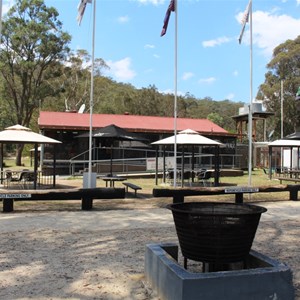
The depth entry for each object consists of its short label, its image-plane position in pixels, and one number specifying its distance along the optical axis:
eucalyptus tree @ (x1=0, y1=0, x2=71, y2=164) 33.09
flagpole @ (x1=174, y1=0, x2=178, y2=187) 13.72
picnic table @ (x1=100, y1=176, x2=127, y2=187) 14.07
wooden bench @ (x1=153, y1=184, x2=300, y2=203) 10.56
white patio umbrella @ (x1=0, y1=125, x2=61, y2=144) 13.97
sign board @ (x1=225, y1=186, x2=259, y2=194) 11.09
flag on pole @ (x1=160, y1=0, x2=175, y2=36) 13.70
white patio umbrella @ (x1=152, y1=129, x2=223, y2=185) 15.91
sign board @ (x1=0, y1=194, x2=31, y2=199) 9.46
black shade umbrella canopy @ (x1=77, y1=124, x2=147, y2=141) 16.62
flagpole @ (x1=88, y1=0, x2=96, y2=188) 12.56
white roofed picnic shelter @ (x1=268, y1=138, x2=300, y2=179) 20.31
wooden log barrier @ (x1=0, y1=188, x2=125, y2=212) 9.50
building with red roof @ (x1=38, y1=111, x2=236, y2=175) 23.97
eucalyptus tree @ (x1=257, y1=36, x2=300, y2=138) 45.06
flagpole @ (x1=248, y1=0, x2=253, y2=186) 12.35
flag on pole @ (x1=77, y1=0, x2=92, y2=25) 12.67
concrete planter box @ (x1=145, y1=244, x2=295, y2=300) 3.54
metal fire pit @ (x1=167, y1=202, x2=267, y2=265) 3.80
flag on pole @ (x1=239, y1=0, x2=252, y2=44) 12.89
